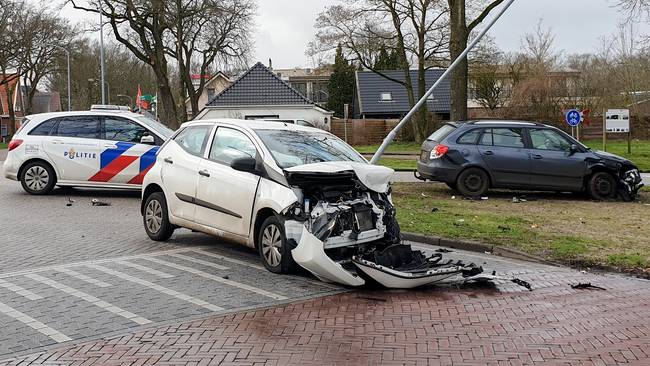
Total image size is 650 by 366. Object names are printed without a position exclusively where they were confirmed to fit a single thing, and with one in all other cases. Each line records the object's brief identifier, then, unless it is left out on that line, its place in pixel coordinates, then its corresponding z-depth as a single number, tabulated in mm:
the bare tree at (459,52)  20344
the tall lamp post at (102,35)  34781
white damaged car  6820
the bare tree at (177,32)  35094
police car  13812
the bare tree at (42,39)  43281
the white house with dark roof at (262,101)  47000
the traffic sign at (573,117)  23500
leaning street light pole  12262
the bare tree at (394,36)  37375
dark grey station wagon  14188
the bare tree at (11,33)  40594
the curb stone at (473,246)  8586
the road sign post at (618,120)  24969
